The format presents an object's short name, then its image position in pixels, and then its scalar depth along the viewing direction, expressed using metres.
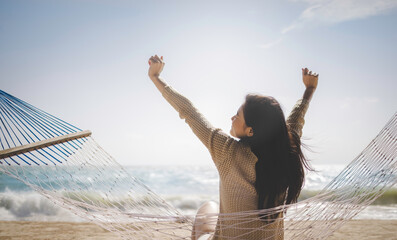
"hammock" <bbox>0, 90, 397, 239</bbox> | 1.19
